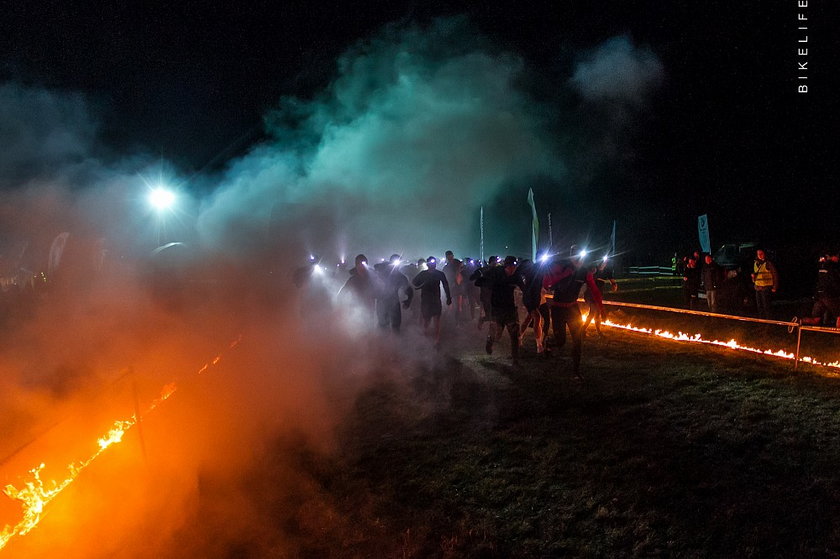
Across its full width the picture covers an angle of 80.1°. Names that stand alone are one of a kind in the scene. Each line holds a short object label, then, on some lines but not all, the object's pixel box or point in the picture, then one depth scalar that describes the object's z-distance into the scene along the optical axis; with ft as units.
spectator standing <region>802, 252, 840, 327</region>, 28.84
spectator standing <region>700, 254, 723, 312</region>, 37.60
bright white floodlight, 48.71
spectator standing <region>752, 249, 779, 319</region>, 32.65
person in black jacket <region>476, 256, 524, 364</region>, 24.43
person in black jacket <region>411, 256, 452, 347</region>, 28.68
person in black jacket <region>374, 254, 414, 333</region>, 27.81
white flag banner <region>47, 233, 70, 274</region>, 32.01
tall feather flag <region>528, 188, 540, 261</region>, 61.72
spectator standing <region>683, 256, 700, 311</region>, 39.60
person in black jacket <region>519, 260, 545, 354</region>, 24.93
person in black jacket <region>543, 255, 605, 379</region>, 21.12
